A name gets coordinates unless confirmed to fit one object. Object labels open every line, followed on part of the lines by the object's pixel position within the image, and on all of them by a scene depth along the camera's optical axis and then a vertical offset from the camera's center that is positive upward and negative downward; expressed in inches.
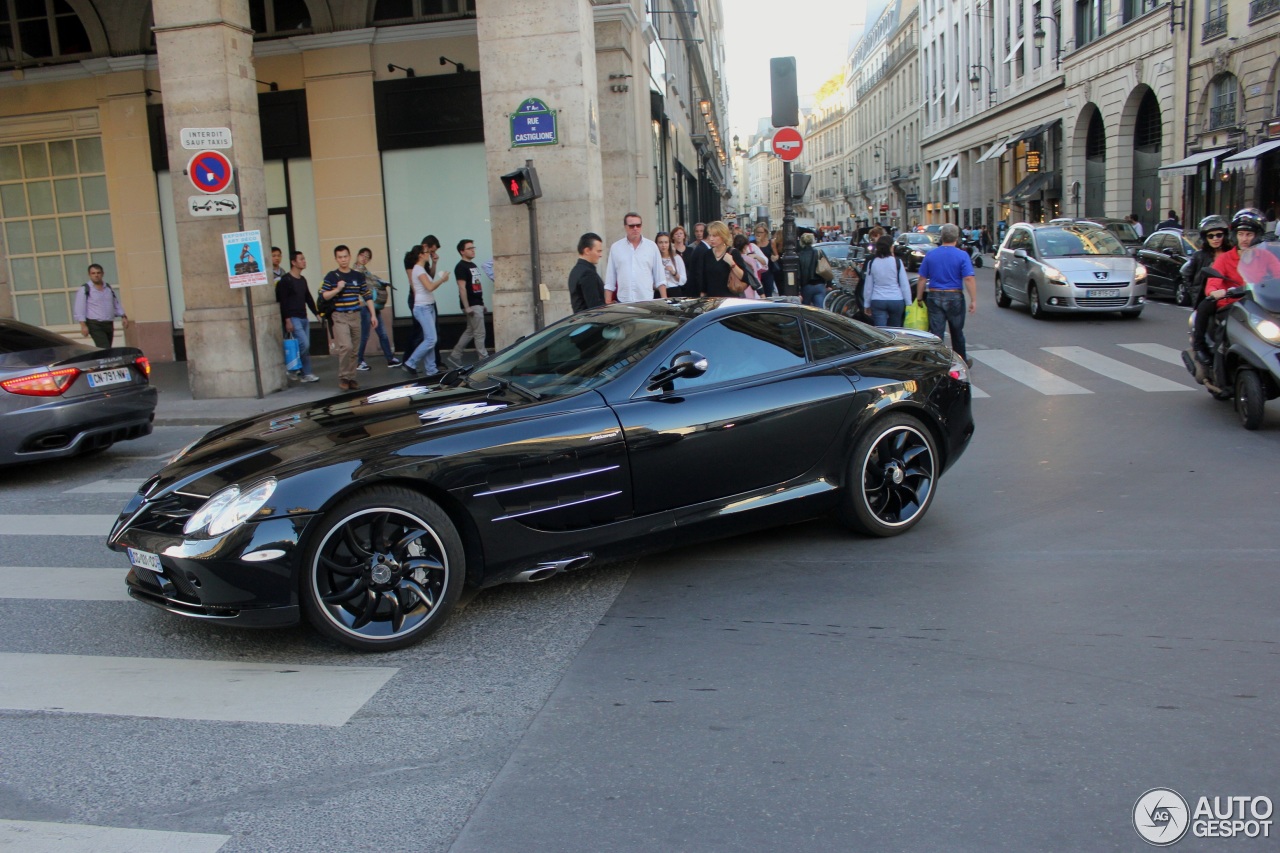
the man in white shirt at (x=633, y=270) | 442.3 -4.8
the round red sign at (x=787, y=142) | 600.1 +61.0
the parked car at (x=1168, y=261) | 788.6 -24.0
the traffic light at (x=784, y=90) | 624.1 +94.4
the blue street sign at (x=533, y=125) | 517.3 +67.8
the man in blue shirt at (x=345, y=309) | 518.6 -17.6
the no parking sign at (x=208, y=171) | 494.6 +51.2
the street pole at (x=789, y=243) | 590.9 +3.8
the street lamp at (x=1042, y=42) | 1797.5 +345.3
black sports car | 171.9 -37.2
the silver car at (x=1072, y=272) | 671.8 -24.7
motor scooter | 332.5 -39.5
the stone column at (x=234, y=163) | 511.5 +53.7
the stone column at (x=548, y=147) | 515.2 +62.0
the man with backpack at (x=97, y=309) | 601.9 -12.6
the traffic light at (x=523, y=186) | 500.7 +37.1
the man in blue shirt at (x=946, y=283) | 481.1 -19.1
